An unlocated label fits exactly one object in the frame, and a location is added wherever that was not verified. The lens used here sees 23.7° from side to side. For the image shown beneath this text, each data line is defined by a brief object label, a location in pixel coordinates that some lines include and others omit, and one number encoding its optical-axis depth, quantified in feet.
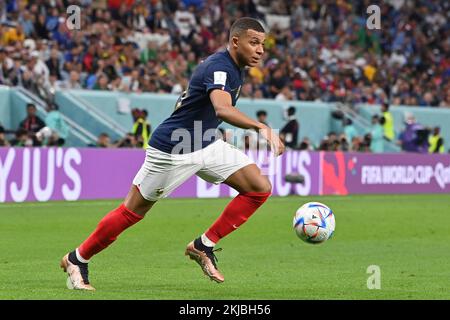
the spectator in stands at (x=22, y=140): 69.77
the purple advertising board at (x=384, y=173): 86.33
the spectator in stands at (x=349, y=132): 95.61
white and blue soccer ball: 31.89
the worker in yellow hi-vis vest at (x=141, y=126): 79.05
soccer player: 29.22
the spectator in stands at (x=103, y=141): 75.25
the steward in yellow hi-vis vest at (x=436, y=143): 99.55
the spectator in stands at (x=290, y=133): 86.89
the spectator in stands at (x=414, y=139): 99.50
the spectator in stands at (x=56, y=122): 75.36
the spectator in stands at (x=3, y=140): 68.08
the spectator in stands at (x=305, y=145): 87.86
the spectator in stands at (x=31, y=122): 72.43
